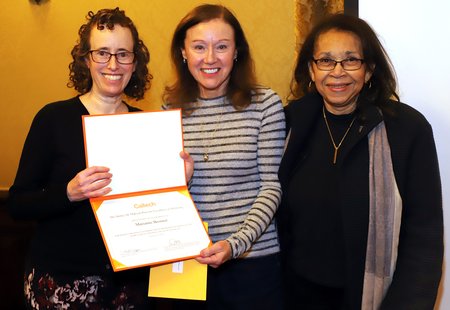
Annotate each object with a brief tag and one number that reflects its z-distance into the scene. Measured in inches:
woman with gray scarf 63.6
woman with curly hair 69.0
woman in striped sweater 69.5
